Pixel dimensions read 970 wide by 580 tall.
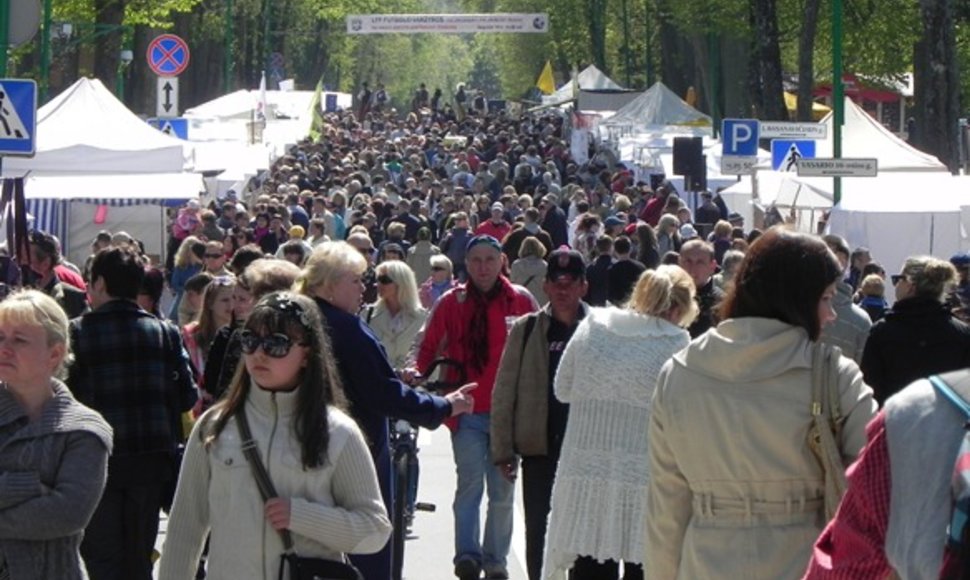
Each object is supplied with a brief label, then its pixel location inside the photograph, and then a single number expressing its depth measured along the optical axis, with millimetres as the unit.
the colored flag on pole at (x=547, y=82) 75688
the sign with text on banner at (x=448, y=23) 89500
